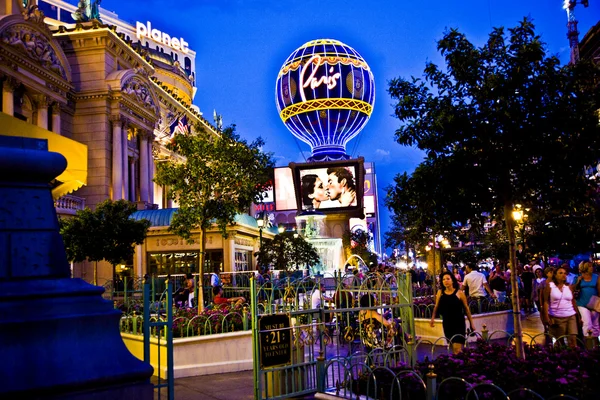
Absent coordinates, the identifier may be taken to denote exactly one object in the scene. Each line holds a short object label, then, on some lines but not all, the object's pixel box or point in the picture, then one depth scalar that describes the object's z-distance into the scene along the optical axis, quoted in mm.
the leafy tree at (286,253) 34375
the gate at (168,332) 5435
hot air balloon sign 66875
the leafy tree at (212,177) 19250
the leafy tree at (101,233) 26125
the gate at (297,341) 7859
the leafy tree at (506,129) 8883
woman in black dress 10352
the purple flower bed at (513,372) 6559
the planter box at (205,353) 11273
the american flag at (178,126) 54219
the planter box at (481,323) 15586
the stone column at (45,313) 3547
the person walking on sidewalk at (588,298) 11484
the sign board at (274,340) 7809
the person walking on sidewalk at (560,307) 10625
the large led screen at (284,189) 61750
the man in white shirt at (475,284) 16953
